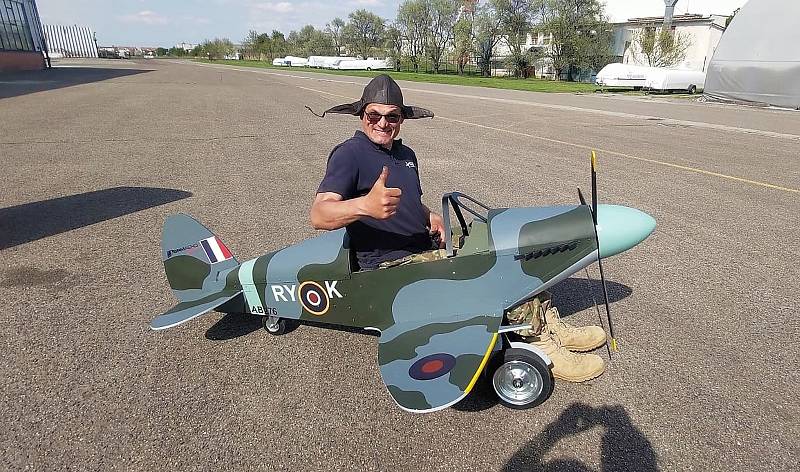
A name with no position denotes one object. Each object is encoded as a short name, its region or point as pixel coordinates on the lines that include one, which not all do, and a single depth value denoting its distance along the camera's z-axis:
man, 3.45
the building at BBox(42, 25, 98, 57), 156.73
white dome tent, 27.94
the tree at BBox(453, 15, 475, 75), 84.00
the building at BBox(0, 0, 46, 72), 45.25
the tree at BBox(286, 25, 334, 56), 137.38
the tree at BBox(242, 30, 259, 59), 171.12
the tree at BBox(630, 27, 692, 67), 52.34
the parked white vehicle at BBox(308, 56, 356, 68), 99.25
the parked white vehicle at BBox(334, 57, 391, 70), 94.50
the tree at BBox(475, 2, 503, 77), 82.19
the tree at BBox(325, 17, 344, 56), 140.00
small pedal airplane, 3.13
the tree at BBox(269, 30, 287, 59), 156.96
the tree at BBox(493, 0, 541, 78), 79.44
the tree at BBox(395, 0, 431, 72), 101.06
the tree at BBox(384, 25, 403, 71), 100.12
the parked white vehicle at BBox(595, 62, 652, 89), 41.31
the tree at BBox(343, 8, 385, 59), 129.38
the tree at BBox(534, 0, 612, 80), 68.50
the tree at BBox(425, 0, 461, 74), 97.89
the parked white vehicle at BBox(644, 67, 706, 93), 39.72
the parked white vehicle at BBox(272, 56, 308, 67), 116.00
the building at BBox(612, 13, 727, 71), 67.75
